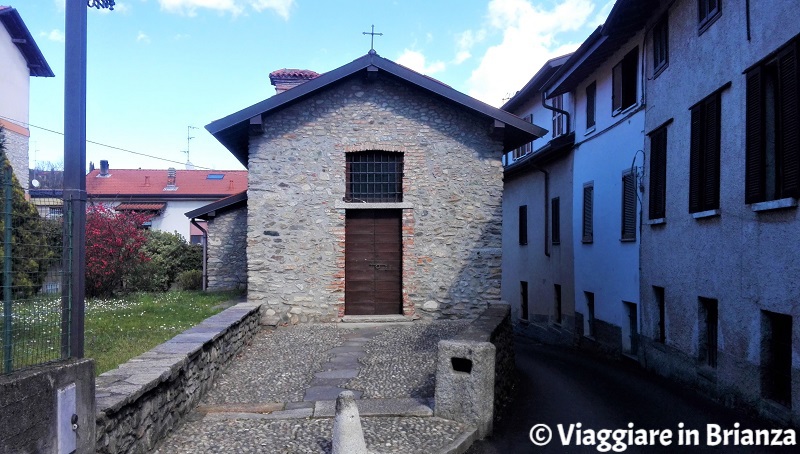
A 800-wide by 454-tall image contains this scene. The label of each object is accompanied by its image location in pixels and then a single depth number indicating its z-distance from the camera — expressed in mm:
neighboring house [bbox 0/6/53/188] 19531
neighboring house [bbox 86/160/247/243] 38281
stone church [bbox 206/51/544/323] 12469
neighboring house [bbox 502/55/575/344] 17688
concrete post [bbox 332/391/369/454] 4996
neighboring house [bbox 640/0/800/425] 7344
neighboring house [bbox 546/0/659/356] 12758
